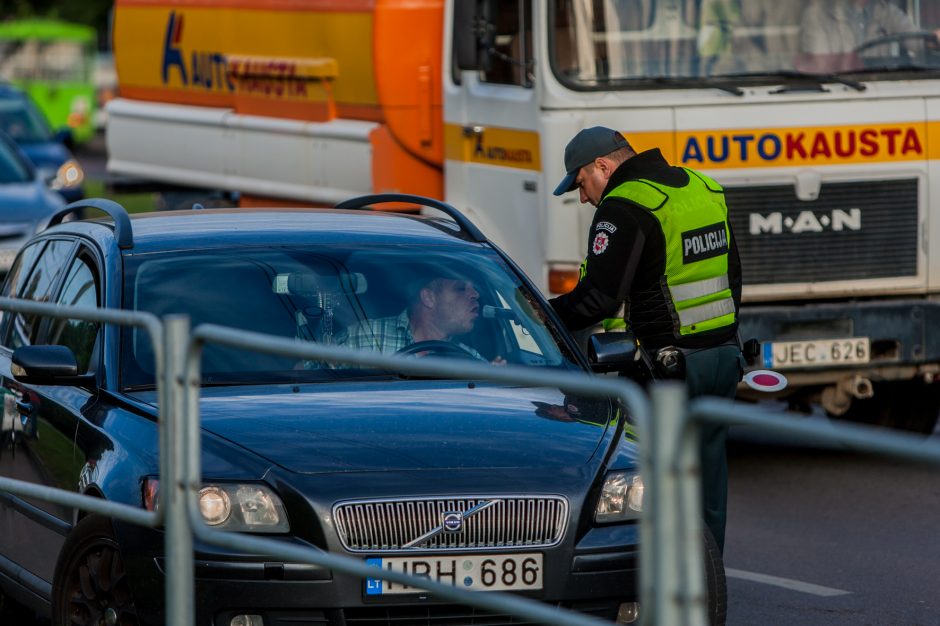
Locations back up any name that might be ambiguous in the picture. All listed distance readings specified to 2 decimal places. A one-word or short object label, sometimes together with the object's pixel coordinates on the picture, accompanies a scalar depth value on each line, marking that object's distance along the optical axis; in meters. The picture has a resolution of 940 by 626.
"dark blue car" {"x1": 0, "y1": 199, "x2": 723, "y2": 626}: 9.89
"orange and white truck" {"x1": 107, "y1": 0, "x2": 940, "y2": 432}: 18.97
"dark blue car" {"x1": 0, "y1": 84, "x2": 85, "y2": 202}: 50.31
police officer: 13.48
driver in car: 12.36
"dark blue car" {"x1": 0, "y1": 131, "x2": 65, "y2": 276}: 31.77
